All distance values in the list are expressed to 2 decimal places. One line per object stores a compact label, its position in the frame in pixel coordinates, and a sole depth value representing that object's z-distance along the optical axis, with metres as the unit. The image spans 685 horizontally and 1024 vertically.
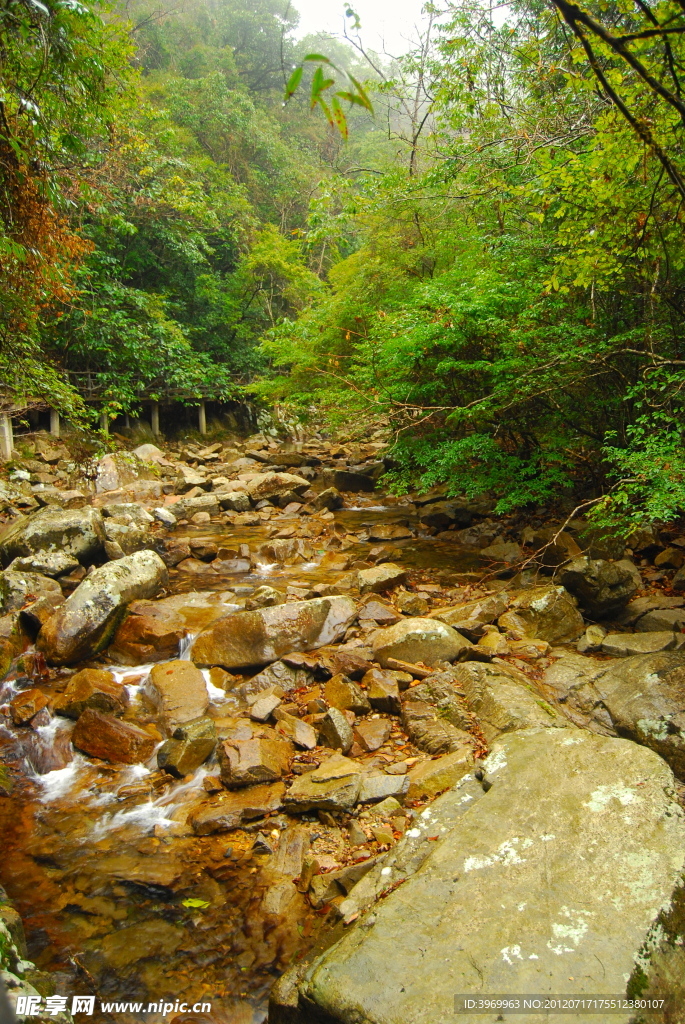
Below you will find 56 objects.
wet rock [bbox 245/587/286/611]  6.68
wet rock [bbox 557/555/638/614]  5.86
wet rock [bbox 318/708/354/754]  4.35
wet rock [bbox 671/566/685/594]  6.13
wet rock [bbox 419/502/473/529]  10.33
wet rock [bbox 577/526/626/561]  6.95
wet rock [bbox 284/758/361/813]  3.75
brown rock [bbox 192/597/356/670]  5.68
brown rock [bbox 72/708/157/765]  4.65
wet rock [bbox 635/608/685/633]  5.38
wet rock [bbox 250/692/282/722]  4.80
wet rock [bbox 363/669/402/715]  4.68
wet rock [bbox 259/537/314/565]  9.18
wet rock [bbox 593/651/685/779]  3.68
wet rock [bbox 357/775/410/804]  3.74
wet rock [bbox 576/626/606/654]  5.33
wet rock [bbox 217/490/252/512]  12.52
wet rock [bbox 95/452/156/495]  13.02
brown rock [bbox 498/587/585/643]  5.64
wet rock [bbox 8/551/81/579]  7.31
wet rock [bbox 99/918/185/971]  3.05
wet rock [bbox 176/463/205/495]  13.52
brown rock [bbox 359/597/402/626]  6.23
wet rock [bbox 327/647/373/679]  5.16
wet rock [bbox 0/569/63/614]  6.48
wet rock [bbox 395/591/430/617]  6.59
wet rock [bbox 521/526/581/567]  7.16
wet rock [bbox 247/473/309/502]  13.09
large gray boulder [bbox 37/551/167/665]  5.78
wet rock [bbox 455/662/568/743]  4.03
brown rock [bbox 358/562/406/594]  7.20
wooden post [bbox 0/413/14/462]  12.71
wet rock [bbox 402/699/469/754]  4.15
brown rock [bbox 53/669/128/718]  4.96
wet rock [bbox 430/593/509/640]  5.64
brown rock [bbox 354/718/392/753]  4.36
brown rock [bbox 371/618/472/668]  5.24
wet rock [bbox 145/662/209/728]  4.96
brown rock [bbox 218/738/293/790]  4.15
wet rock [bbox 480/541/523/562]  7.96
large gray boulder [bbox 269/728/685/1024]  2.21
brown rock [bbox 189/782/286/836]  3.87
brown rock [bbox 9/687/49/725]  4.99
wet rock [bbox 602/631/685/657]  4.83
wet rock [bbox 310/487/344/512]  12.39
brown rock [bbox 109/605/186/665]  6.00
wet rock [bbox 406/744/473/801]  3.70
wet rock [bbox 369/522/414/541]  9.95
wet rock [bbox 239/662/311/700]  5.30
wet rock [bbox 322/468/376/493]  13.87
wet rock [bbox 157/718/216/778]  4.40
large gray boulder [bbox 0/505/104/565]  7.74
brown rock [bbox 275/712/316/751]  4.45
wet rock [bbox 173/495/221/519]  11.88
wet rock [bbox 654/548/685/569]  6.80
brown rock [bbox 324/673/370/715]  4.73
